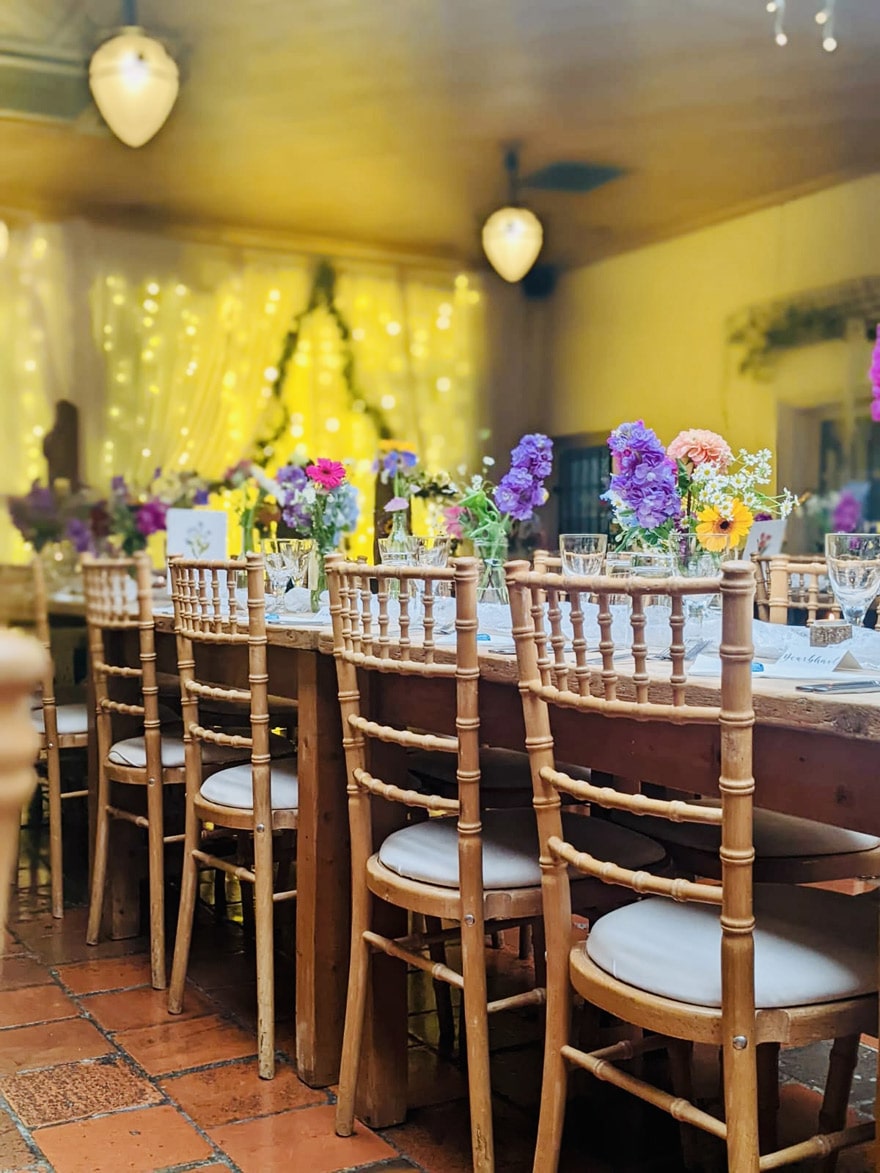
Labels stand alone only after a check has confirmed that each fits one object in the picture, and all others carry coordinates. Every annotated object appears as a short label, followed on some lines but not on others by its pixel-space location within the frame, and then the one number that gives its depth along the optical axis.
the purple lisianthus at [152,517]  4.13
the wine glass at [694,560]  1.89
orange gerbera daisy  1.87
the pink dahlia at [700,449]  1.96
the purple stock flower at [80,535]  3.94
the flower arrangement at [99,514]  3.94
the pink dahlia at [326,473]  2.70
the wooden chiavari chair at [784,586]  2.03
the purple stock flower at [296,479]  2.84
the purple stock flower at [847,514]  3.98
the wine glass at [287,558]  2.64
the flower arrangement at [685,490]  1.88
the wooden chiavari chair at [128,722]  2.69
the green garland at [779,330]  4.09
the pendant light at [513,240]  4.85
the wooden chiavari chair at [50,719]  3.20
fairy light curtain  4.06
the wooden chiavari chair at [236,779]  2.26
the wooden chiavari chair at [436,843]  1.70
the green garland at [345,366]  4.54
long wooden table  1.27
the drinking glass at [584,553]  1.95
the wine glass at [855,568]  1.65
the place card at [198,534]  4.15
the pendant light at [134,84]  4.05
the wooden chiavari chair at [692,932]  1.29
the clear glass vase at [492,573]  2.43
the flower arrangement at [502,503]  2.33
